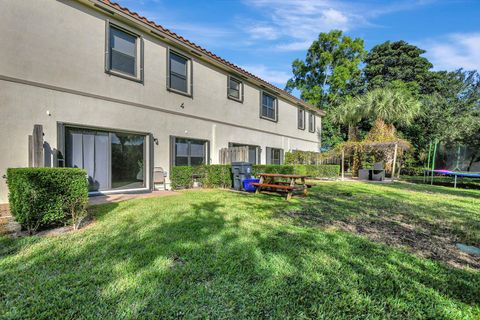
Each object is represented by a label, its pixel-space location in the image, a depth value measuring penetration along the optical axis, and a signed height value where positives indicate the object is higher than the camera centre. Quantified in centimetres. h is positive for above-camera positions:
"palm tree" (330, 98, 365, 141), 1950 +357
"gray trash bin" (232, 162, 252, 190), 903 -73
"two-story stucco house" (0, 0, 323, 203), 595 +201
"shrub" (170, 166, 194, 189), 898 -91
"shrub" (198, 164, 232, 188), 949 -83
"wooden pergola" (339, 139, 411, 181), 1492 +68
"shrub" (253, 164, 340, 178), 1108 -84
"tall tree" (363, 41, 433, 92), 2569 +1031
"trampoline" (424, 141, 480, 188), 1686 -16
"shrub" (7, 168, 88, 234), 366 -73
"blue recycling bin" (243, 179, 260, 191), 877 -117
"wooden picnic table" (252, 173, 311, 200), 706 -101
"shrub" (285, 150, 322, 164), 1584 -15
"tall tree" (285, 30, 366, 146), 2584 +985
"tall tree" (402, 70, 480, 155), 1591 +426
